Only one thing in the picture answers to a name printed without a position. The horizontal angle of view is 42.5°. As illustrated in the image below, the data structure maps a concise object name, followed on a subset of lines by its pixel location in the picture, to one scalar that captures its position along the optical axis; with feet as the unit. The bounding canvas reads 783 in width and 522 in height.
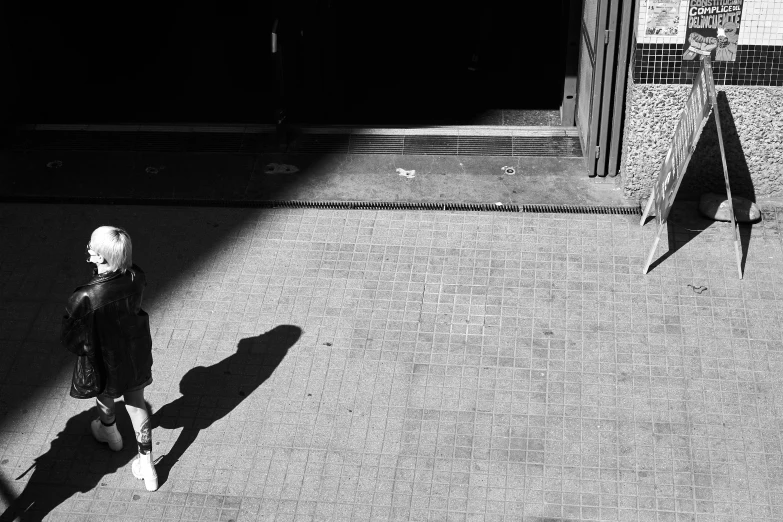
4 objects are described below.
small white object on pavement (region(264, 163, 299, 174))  29.17
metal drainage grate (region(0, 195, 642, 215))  26.81
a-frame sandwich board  23.00
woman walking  17.44
